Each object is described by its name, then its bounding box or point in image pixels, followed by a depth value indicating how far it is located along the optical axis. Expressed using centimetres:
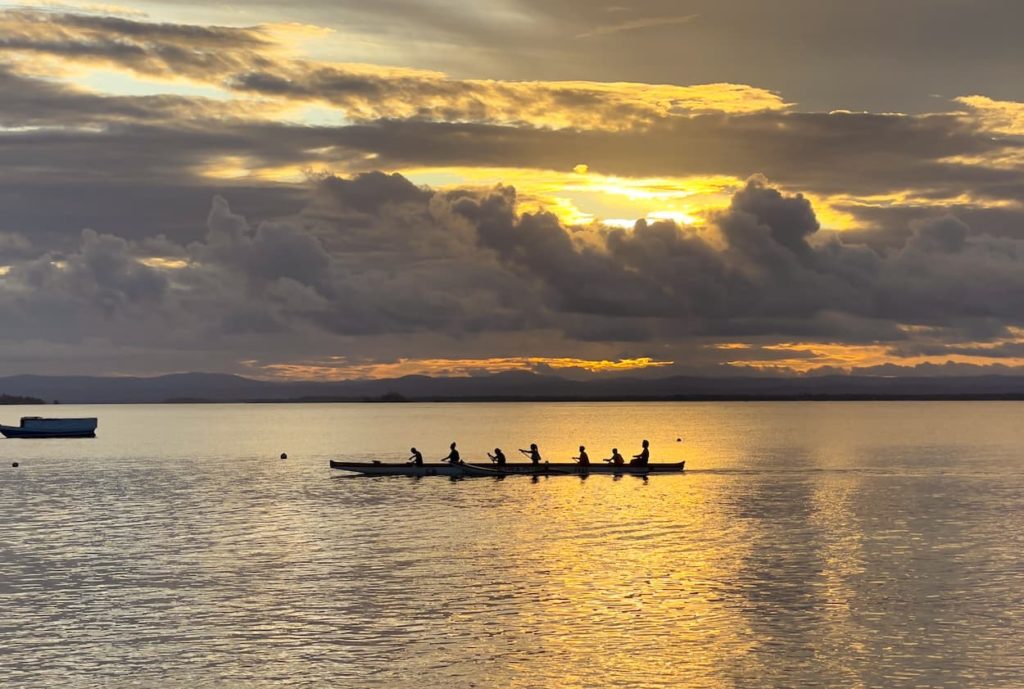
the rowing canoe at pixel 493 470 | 10394
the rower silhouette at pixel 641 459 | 10523
